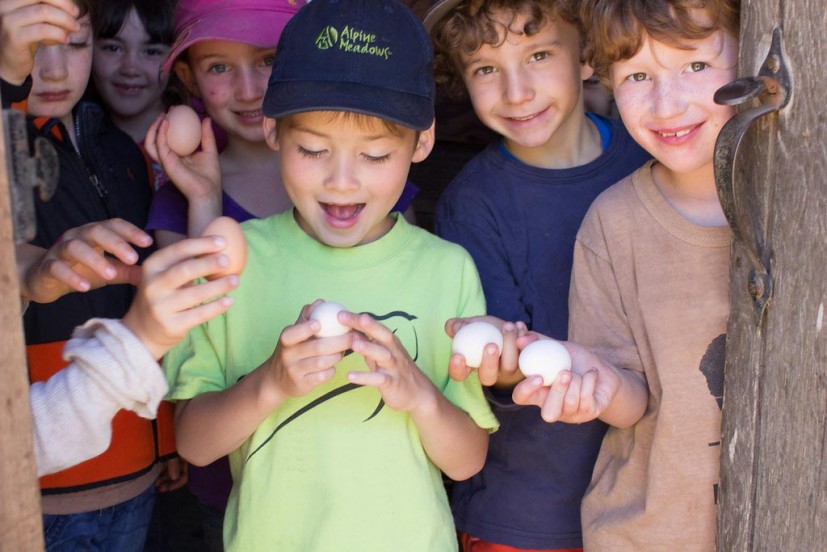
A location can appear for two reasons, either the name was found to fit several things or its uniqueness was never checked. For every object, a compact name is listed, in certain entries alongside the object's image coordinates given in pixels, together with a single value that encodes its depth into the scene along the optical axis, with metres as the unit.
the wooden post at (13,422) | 1.26
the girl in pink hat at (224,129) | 2.45
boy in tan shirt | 1.93
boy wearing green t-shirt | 1.94
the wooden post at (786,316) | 1.54
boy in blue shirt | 2.37
